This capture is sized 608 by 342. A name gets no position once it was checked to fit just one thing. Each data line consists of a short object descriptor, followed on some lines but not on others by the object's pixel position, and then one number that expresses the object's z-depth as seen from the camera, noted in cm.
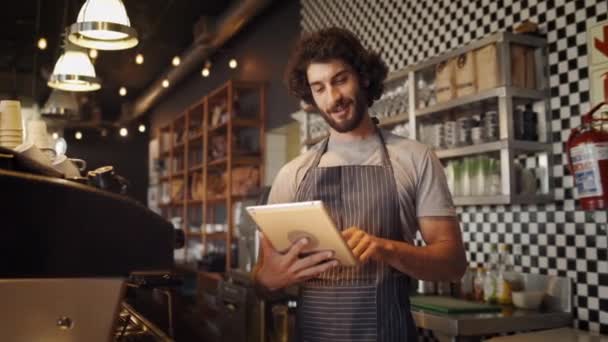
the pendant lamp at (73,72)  408
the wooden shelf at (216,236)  731
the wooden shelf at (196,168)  813
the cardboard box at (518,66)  299
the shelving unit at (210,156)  655
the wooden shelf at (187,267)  782
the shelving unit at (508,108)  292
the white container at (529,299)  296
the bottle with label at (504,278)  313
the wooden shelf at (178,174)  940
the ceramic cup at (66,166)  182
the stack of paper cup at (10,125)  177
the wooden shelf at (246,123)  645
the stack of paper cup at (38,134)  214
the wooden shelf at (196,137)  811
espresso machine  99
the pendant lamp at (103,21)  291
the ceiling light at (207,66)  674
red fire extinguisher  255
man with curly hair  180
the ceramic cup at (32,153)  121
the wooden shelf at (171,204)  946
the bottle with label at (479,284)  331
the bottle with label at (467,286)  342
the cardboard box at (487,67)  301
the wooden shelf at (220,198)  661
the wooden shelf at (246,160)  652
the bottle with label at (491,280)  320
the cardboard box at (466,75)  315
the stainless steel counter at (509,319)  274
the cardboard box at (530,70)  301
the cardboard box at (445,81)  330
